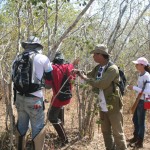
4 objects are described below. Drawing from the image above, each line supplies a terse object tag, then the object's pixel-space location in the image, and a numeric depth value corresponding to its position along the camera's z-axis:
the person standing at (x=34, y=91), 3.63
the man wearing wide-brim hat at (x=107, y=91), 3.94
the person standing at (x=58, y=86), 4.74
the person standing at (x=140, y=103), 4.79
